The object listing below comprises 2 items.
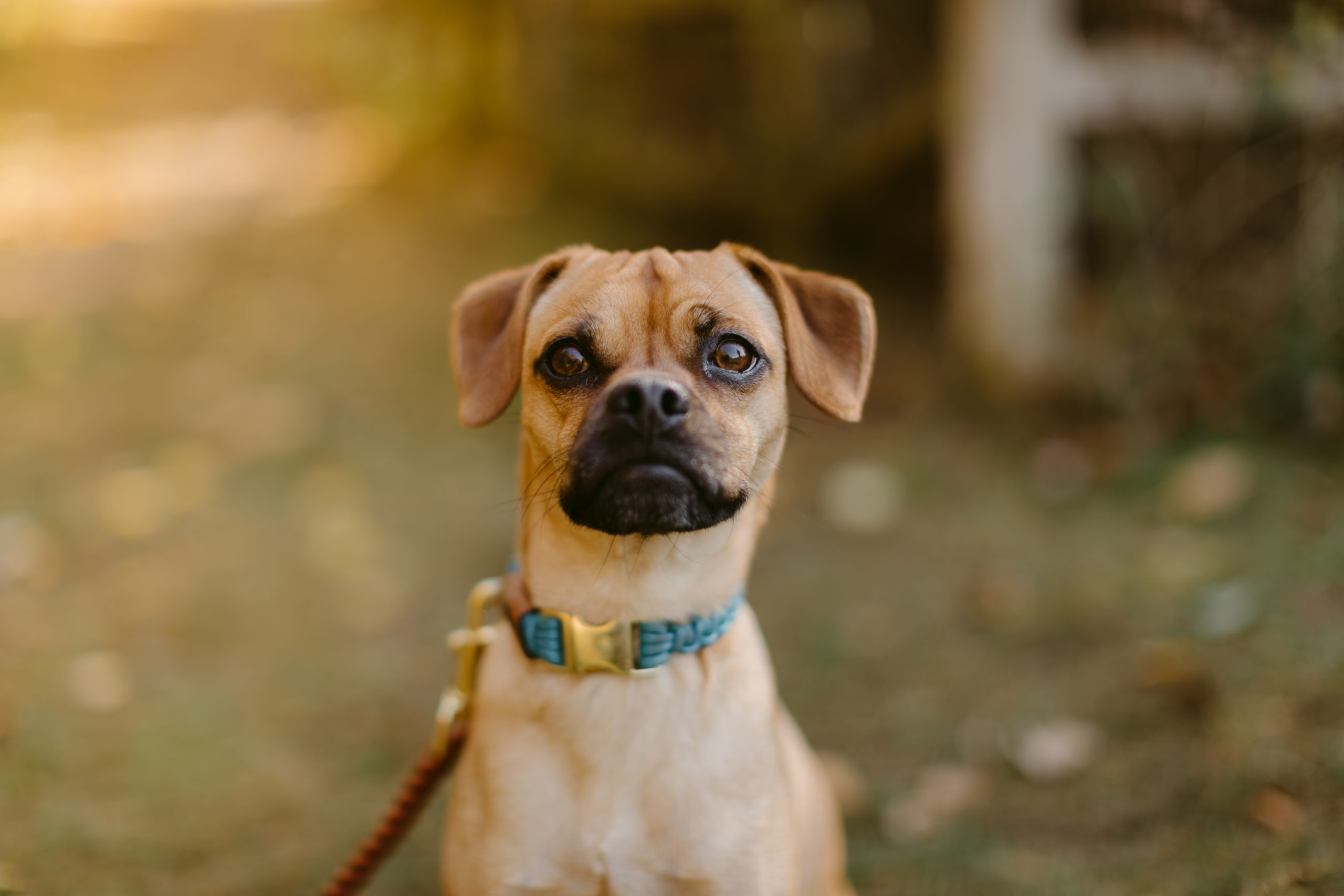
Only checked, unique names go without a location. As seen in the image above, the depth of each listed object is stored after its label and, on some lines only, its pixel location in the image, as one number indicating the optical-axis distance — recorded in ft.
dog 6.98
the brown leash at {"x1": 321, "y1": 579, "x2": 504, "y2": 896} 7.82
